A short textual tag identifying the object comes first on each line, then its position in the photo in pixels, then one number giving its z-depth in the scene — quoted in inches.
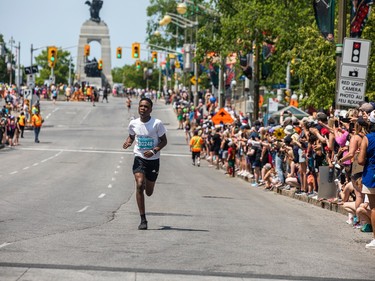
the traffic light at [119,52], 3904.3
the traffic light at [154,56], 4702.3
